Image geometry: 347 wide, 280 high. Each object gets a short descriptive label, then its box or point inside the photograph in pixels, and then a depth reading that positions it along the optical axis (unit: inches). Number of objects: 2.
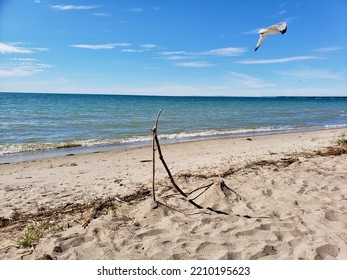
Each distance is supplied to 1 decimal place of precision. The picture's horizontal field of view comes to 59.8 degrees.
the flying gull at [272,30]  200.2
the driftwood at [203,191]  177.2
